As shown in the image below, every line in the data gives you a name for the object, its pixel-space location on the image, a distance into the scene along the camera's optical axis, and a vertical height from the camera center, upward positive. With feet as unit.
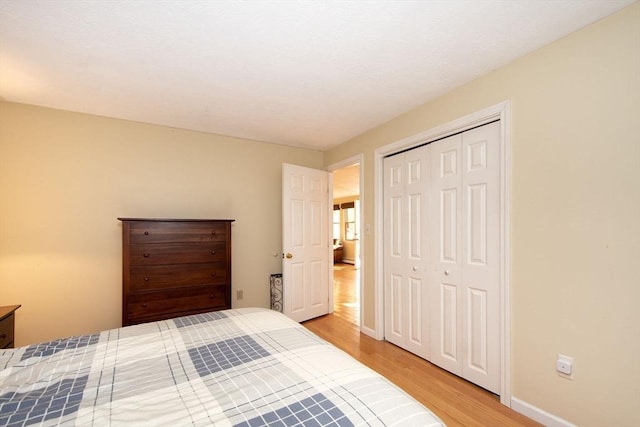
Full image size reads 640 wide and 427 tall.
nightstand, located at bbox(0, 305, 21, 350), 6.51 -2.72
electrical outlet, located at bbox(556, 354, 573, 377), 5.44 -3.03
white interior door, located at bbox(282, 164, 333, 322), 11.66 -1.23
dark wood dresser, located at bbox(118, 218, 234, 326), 8.29 -1.71
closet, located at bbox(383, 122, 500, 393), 6.92 -1.14
